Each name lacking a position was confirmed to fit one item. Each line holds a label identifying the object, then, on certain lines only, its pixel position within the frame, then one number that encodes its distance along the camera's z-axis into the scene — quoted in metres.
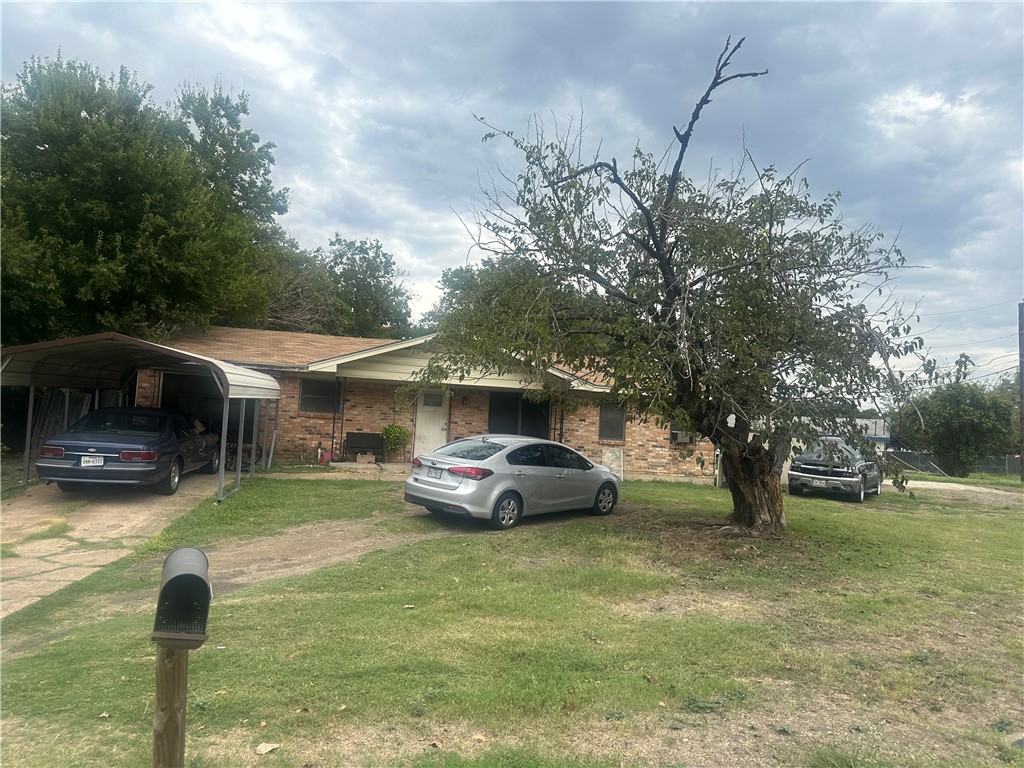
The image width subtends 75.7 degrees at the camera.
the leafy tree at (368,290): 41.22
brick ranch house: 16.91
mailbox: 2.41
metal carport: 10.70
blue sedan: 10.12
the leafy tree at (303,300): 32.91
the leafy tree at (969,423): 32.94
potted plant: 17.39
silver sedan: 9.56
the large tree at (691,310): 8.10
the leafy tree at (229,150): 27.34
